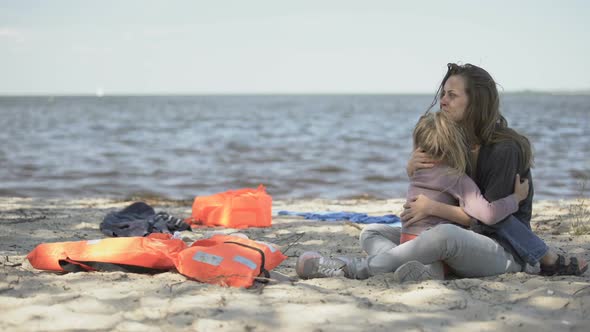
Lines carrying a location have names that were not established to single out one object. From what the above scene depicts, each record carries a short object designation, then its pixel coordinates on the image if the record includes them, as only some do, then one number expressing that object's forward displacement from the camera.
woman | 3.47
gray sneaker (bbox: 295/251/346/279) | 3.65
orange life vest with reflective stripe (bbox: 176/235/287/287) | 3.38
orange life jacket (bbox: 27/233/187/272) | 3.71
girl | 3.48
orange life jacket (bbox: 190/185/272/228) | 5.93
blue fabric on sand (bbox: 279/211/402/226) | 6.16
